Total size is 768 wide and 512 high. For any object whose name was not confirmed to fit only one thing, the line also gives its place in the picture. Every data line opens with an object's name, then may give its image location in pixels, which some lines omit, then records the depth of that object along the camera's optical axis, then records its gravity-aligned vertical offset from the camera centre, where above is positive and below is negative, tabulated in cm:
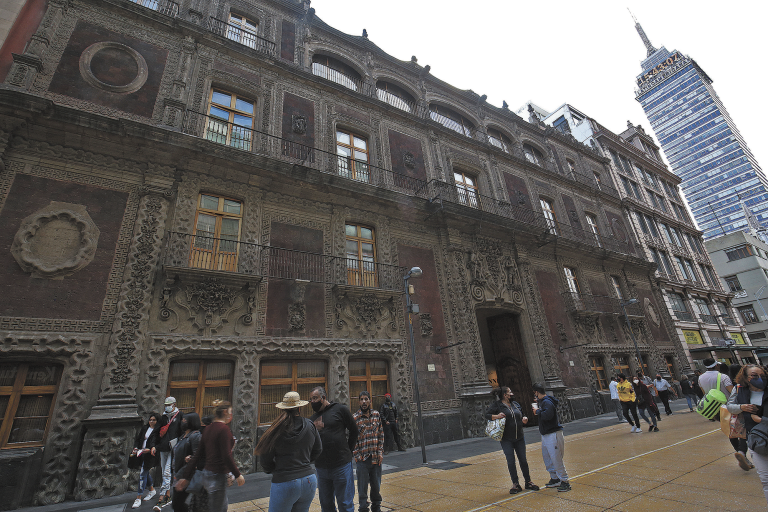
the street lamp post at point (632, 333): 1883 +224
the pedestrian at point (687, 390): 1377 -60
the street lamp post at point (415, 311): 856 +232
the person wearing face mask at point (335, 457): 412 -60
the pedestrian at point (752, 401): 377 -34
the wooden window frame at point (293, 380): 993 +66
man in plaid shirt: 477 -80
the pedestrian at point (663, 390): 1341 -51
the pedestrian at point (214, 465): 365 -51
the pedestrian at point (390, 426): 1042 -79
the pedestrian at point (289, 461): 332 -50
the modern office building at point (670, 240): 2522 +1014
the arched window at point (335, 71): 1644 +1450
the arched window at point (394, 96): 1814 +1464
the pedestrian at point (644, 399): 991 -60
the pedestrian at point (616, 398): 1235 -61
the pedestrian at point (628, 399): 994 -56
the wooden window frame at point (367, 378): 1112 +60
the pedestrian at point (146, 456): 632 -64
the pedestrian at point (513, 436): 536 -71
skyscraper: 7794 +5038
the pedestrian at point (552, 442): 523 -81
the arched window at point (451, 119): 1998 +1458
